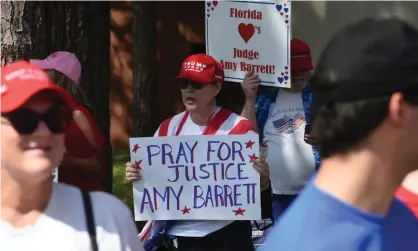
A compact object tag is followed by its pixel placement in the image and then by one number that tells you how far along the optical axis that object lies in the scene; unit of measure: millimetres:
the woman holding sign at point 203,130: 8102
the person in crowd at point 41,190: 4152
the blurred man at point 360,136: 3742
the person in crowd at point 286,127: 9320
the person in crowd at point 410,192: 4738
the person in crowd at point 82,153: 5785
